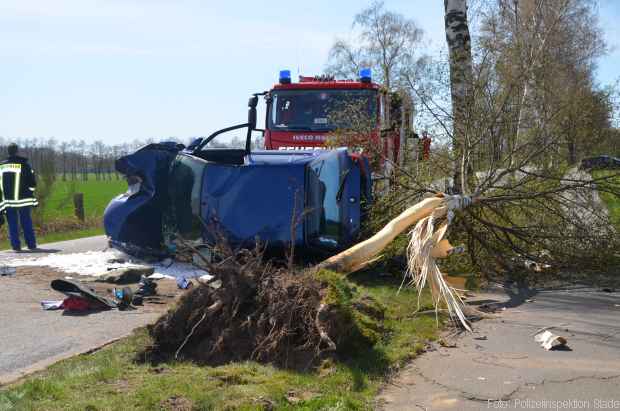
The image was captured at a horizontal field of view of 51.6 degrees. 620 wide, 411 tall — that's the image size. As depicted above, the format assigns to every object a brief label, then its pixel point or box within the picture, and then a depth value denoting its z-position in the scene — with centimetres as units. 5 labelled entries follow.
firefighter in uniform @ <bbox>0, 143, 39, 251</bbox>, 1229
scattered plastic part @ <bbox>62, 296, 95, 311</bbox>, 689
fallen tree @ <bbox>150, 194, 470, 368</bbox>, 488
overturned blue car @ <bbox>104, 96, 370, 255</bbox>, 813
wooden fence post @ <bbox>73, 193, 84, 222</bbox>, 1941
